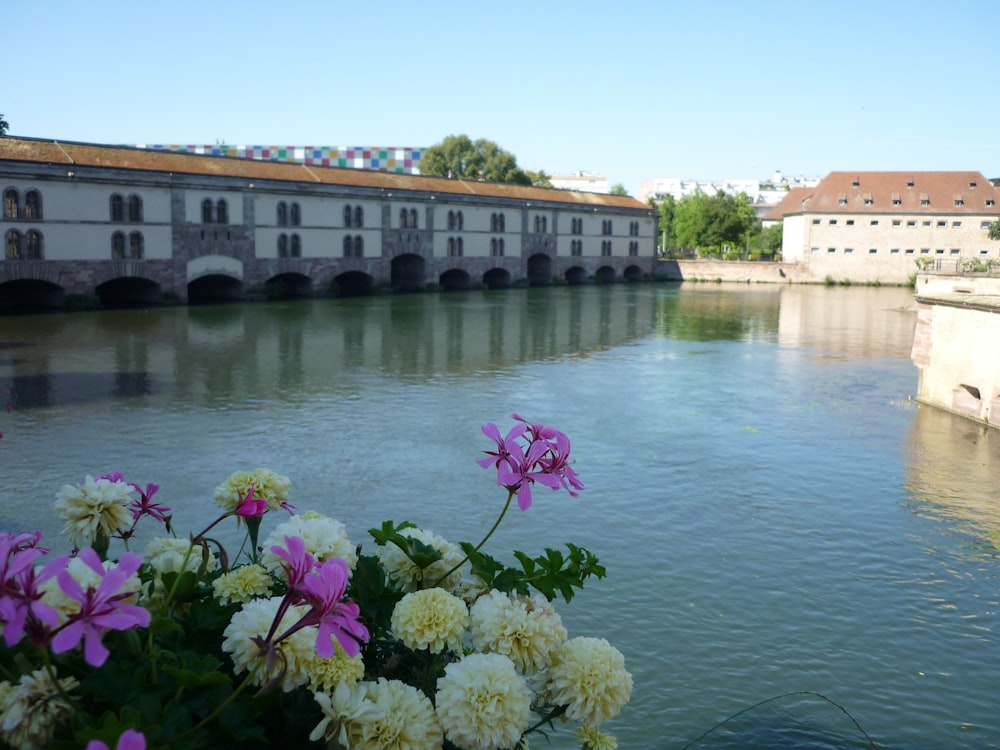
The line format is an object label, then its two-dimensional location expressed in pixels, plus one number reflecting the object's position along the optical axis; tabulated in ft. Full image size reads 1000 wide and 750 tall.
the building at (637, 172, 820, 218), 596.54
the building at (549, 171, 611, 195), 615.49
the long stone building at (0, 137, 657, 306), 122.21
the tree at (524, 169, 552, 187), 312.75
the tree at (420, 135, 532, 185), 275.59
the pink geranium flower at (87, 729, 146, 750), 6.70
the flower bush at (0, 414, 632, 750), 7.55
